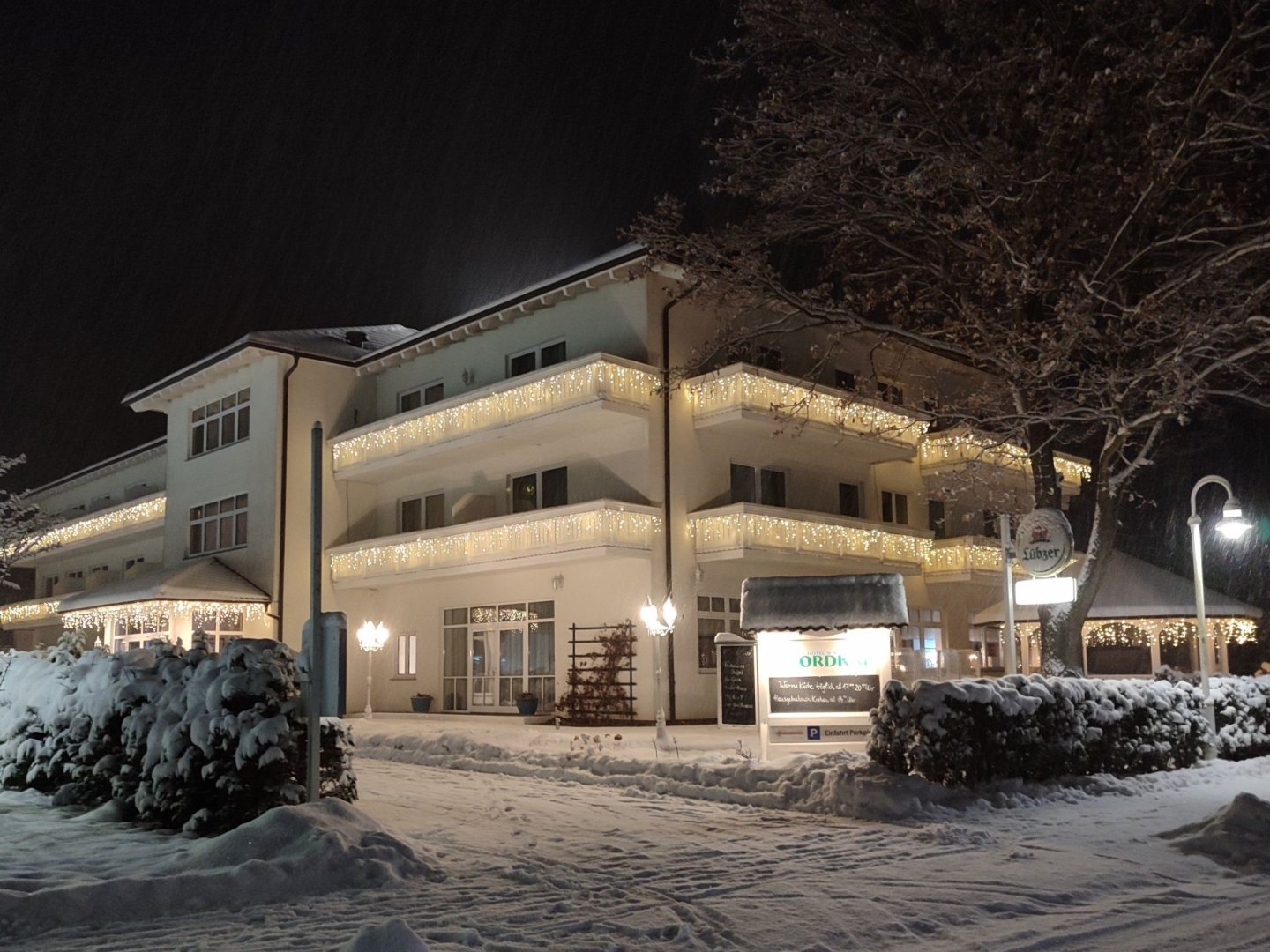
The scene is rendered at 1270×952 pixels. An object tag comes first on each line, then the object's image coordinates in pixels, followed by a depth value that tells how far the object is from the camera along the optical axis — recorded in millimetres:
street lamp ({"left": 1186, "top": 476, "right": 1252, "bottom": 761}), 16391
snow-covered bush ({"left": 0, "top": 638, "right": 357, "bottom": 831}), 10234
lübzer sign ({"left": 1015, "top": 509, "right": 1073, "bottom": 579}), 16594
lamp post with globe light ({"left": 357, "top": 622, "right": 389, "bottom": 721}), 29219
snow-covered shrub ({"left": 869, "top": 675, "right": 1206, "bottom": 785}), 12547
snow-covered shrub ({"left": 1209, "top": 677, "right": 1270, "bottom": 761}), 16750
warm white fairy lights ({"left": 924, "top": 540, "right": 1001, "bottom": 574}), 29172
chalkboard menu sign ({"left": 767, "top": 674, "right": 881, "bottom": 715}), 15445
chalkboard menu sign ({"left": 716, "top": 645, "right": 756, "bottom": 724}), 19422
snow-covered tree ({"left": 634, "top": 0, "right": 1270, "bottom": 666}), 15562
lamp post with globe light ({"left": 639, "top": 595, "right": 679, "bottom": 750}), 18953
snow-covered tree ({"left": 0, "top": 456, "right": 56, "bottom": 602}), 33938
